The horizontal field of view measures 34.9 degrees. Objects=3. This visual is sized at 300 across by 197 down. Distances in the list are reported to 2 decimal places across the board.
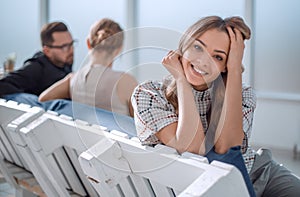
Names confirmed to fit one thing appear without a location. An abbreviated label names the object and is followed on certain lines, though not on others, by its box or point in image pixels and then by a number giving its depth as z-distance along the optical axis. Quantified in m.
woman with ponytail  1.64
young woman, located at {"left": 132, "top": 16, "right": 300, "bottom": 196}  1.21
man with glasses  2.40
